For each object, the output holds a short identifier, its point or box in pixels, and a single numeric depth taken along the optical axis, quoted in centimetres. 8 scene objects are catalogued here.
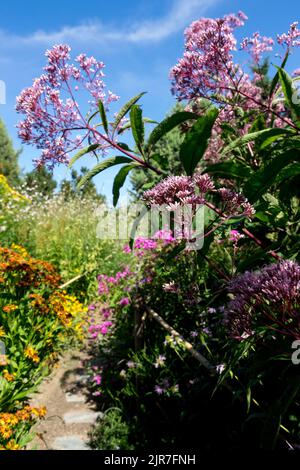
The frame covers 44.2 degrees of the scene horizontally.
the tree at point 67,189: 945
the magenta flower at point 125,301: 361
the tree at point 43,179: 2459
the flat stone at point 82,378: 379
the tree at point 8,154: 2550
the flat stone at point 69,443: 281
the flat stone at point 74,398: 351
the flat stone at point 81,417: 318
